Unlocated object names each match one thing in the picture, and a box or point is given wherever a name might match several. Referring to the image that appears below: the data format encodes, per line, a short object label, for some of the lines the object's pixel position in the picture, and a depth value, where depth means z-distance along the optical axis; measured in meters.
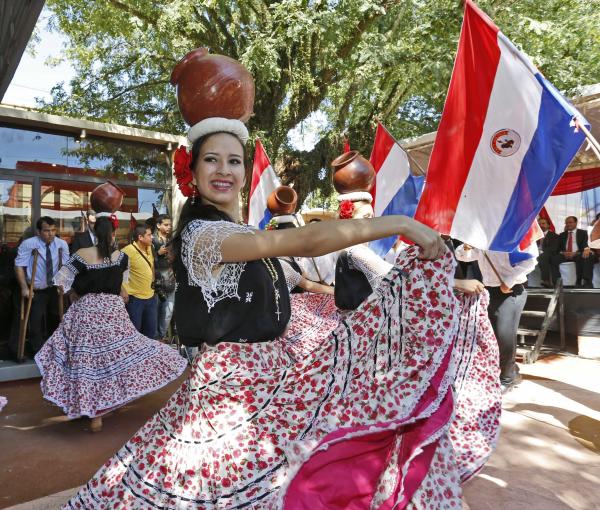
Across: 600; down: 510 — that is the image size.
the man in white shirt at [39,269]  6.44
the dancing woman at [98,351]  4.40
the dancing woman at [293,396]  1.49
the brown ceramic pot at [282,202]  5.38
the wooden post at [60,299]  6.61
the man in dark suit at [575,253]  9.12
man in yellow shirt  6.55
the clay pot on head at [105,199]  4.71
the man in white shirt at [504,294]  4.73
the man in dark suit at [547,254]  9.48
